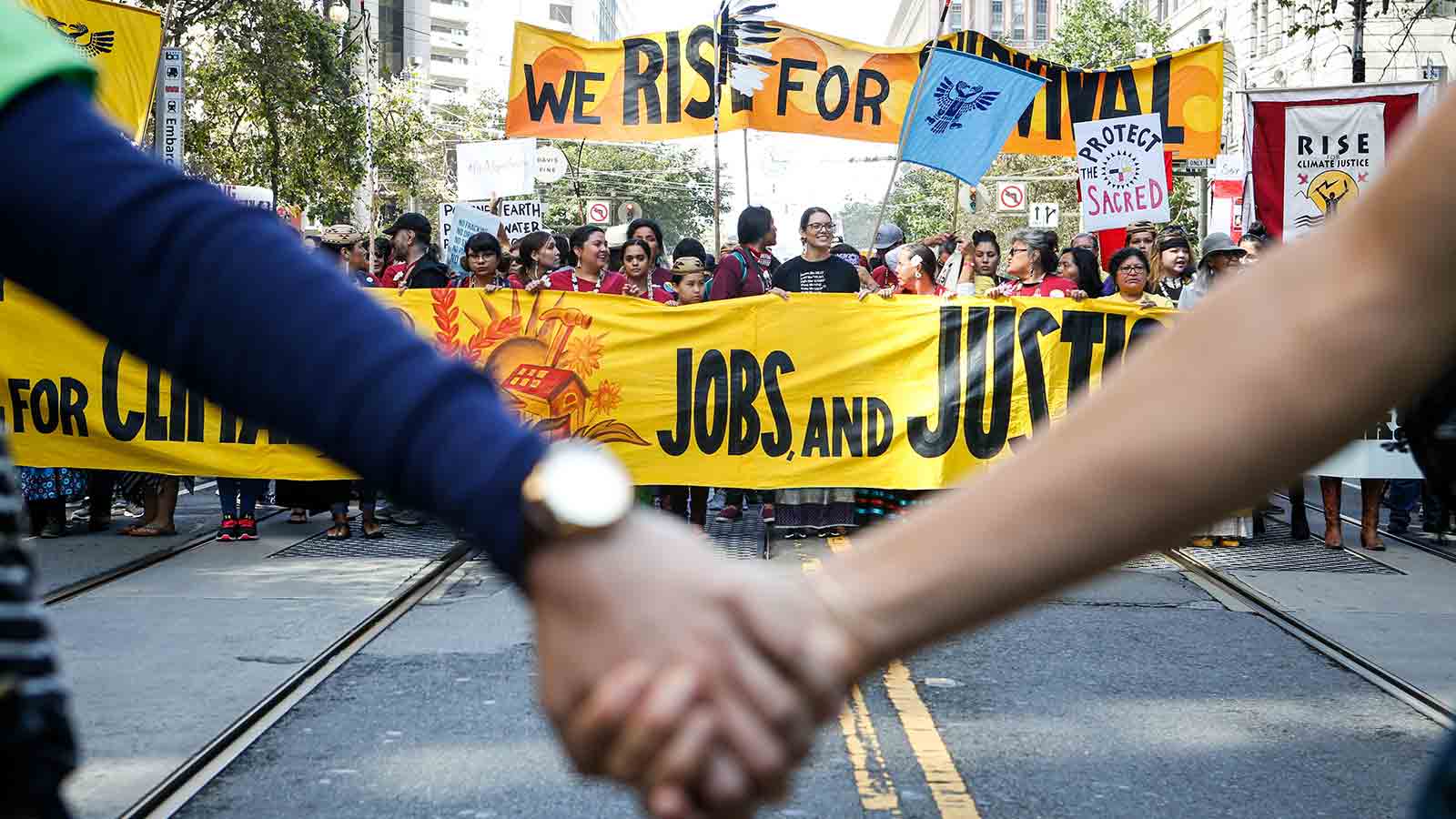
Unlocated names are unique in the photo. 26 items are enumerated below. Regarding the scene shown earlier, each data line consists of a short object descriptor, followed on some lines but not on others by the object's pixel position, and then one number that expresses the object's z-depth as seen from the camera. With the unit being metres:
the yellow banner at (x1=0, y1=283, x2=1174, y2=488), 10.77
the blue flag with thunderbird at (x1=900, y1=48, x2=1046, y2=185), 14.02
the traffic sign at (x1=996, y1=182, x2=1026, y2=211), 49.56
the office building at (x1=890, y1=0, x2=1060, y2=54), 135.62
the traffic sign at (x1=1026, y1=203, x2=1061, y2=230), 38.41
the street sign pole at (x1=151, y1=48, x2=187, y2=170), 15.73
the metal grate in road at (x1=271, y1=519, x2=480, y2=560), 10.42
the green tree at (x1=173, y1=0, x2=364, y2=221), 23.08
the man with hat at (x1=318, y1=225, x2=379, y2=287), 12.77
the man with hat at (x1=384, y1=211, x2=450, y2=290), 12.22
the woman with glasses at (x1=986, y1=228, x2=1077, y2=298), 11.71
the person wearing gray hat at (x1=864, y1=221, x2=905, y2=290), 17.16
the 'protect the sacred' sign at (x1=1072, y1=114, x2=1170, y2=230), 15.84
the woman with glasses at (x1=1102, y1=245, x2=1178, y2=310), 11.27
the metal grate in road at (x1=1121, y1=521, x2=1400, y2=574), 10.16
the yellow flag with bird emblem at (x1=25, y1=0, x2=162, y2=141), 12.66
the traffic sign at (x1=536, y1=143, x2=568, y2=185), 40.94
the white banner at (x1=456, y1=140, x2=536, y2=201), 22.38
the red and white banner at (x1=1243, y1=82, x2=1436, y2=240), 15.01
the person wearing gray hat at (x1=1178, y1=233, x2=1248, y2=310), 11.61
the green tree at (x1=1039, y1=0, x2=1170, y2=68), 57.88
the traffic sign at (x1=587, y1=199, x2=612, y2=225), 50.47
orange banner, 15.38
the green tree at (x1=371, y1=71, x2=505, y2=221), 34.09
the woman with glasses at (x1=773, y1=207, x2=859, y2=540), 11.25
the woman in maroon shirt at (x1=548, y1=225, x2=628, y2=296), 12.30
